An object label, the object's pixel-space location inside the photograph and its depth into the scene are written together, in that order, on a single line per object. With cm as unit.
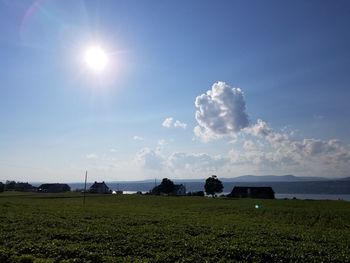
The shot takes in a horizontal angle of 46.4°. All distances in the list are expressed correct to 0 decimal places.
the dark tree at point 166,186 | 19125
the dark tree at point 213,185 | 17862
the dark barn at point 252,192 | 16200
